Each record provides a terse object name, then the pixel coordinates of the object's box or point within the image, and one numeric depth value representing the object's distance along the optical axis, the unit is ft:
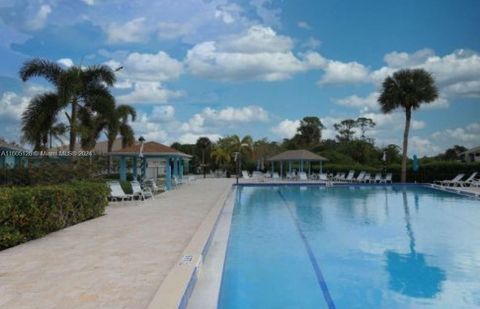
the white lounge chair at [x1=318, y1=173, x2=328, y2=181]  113.11
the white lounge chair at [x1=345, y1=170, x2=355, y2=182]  115.34
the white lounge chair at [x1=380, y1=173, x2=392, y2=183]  106.32
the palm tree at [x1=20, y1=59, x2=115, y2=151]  64.90
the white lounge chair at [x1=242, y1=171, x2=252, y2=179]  121.99
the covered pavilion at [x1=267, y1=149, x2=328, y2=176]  122.21
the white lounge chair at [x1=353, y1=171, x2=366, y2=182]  110.32
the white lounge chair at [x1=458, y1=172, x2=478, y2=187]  92.89
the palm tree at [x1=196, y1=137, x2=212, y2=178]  194.90
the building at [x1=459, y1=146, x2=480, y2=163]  133.61
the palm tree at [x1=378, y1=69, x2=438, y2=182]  106.63
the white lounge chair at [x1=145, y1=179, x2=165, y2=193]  71.36
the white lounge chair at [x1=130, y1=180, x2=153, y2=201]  58.95
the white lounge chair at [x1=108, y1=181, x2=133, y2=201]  55.77
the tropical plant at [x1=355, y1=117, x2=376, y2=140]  201.57
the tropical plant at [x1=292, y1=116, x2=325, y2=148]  187.11
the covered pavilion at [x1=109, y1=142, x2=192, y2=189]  79.41
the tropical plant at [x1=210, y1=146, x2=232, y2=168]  174.40
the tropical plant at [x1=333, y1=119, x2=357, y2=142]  203.41
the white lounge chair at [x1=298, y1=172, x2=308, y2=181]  117.19
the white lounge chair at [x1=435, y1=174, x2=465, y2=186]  94.03
